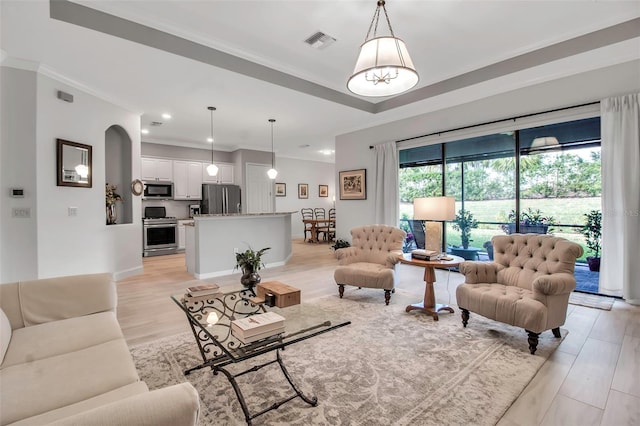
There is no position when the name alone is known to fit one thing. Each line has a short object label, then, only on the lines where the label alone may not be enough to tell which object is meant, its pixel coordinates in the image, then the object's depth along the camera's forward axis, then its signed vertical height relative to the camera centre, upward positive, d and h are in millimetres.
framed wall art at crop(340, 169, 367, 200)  6441 +578
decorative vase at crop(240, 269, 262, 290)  2564 -571
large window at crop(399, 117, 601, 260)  3984 +480
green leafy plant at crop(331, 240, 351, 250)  6820 -740
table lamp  3227 +22
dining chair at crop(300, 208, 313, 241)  10805 -94
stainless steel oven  7129 -474
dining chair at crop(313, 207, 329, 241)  11161 -67
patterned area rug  1770 -1159
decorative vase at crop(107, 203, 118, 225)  5039 -29
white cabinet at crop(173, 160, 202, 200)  7875 +861
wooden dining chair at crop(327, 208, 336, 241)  9740 -561
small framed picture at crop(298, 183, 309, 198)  10844 +770
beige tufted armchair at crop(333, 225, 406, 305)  3604 -633
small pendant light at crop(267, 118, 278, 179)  6105 +1444
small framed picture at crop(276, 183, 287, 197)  10188 +746
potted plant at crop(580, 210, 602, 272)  3922 -333
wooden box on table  2246 -618
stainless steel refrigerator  8117 +361
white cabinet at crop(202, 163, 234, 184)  8375 +1052
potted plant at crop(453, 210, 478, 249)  5070 -240
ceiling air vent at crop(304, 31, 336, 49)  3428 +1981
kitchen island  5086 -504
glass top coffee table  1709 -724
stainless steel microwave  7352 +561
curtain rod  3770 +1288
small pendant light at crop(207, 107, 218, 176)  6121 +851
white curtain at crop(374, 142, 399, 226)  5812 +500
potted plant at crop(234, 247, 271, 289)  2574 -470
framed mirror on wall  3955 +676
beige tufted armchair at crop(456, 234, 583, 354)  2436 -667
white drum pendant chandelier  2238 +1106
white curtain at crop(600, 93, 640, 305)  3426 +141
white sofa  773 -716
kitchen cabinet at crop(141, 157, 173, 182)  7375 +1085
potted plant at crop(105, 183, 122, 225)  5027 +201
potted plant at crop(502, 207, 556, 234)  4293 -170
